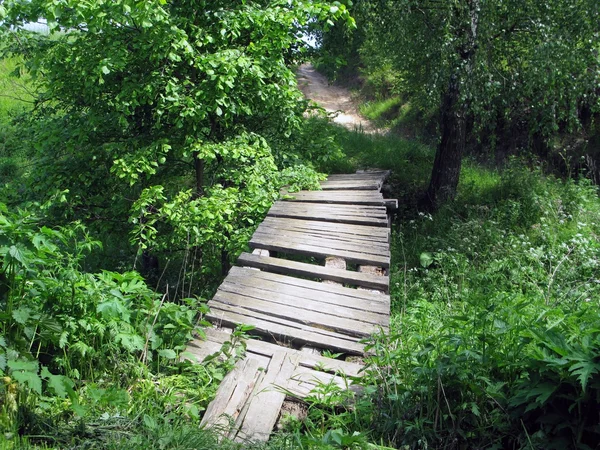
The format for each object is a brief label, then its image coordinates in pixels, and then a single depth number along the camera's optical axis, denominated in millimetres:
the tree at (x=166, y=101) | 5719
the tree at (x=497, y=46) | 6734
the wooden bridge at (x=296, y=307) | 3297
